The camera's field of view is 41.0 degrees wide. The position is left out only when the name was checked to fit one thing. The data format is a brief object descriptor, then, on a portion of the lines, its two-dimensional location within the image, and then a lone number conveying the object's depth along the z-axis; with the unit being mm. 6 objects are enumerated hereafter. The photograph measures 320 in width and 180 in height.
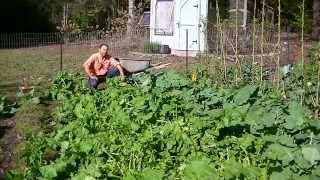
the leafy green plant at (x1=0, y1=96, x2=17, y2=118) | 6083
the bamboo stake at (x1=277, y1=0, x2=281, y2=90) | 5729
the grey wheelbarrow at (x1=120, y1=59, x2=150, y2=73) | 8362
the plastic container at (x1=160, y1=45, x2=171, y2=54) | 12929
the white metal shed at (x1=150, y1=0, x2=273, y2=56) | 13027
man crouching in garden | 7229
